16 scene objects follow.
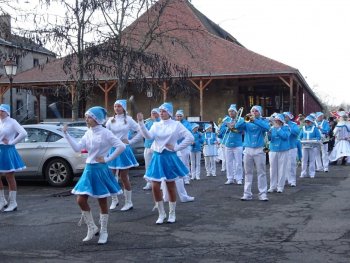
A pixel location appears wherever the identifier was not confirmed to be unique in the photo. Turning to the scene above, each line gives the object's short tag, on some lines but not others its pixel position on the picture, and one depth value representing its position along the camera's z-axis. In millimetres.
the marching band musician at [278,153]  12266
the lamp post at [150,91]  20762
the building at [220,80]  31859
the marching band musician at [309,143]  15672
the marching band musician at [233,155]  14039
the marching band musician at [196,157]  15445
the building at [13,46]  15696
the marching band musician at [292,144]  13594
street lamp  20453
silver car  13438
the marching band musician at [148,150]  12430
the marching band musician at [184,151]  13719
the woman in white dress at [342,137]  19750
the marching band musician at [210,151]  16281
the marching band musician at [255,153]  10907
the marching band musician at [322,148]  17566
